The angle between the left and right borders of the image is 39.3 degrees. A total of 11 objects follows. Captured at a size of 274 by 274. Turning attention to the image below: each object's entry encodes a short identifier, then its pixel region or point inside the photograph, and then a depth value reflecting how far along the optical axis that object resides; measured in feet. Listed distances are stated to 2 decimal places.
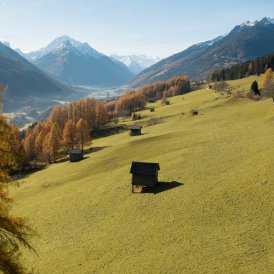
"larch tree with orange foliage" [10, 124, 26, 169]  394.48
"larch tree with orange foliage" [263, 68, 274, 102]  411.83
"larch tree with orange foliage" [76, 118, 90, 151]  407.03
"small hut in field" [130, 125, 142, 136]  392.27
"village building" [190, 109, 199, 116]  455.63
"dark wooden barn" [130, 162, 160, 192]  201.36
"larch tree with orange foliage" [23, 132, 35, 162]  430.98
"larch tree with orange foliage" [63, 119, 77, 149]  419.95
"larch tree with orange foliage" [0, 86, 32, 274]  71.00
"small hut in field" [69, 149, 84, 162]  326.85
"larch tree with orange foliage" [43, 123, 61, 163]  390.01
